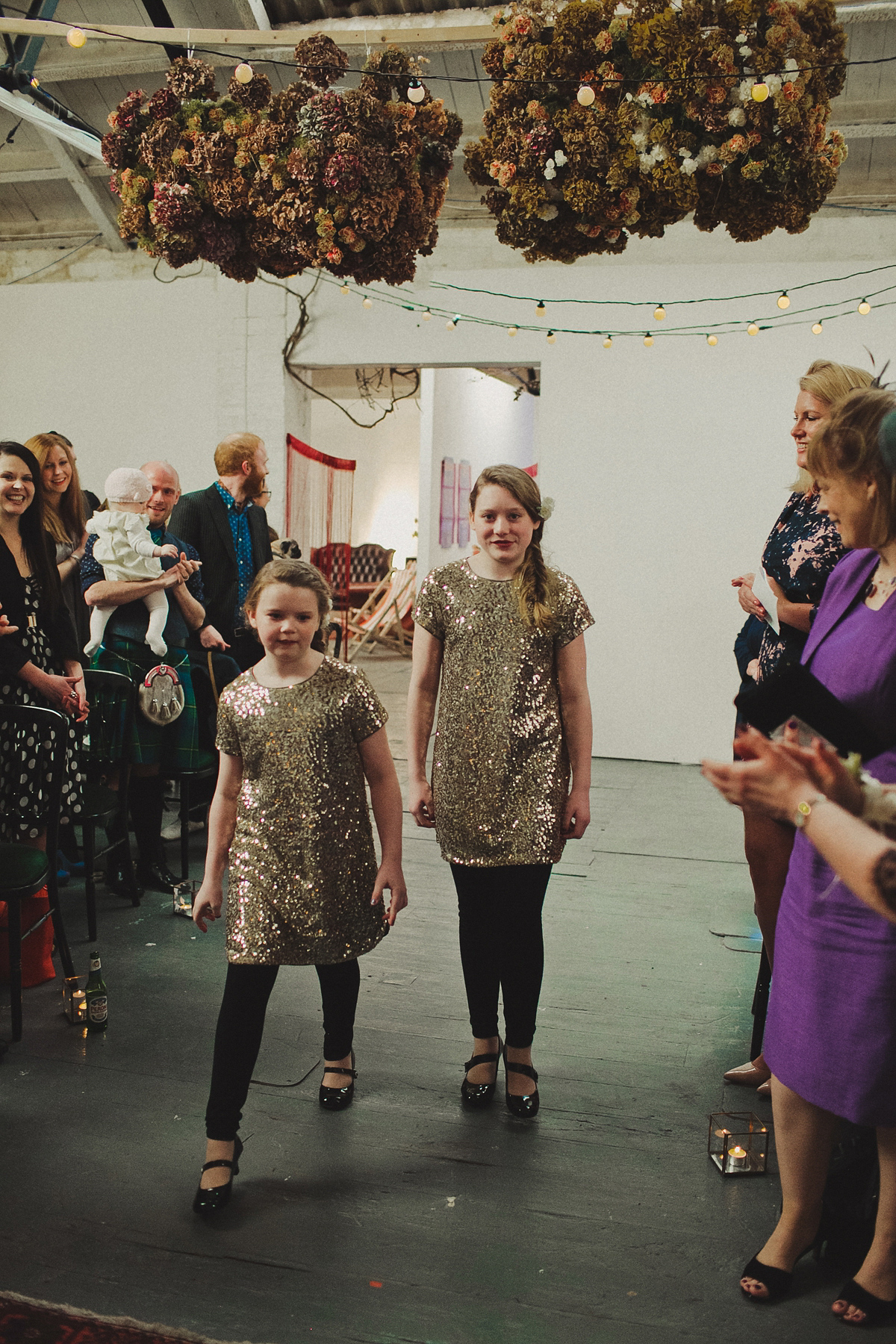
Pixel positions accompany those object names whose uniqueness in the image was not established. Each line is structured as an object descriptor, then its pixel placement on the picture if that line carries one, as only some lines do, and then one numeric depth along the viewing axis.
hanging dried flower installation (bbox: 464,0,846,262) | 2.43
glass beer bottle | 2.74
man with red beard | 4.33
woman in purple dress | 1.53
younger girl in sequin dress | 2.07
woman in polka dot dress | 2.98
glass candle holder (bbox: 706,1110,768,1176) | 2.19
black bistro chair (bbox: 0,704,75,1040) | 2.64
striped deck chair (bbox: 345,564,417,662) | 11.69
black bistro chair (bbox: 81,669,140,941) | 3.51
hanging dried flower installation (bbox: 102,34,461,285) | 2.60
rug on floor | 1.67
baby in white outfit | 3.75
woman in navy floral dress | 2.31
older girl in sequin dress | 2.34
